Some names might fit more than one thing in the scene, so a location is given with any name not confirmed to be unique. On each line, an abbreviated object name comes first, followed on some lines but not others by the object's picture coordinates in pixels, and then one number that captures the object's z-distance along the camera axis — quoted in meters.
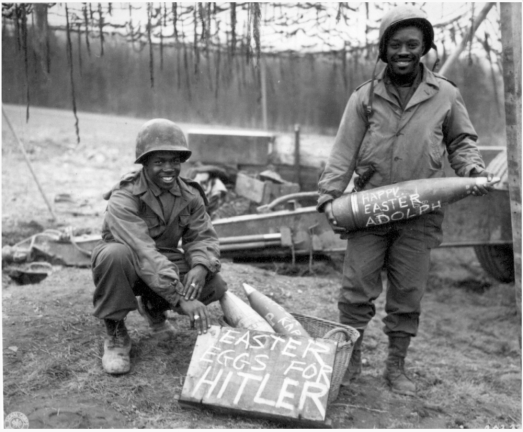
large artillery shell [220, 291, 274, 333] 3.58
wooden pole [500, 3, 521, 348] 3.69
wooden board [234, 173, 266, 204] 7.06
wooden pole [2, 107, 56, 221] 6.93
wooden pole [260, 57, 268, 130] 8.03
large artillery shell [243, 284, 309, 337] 3.51
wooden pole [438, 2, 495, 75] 5.56
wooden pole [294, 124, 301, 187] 7.70
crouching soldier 3.38
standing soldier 3.46
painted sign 3.00
